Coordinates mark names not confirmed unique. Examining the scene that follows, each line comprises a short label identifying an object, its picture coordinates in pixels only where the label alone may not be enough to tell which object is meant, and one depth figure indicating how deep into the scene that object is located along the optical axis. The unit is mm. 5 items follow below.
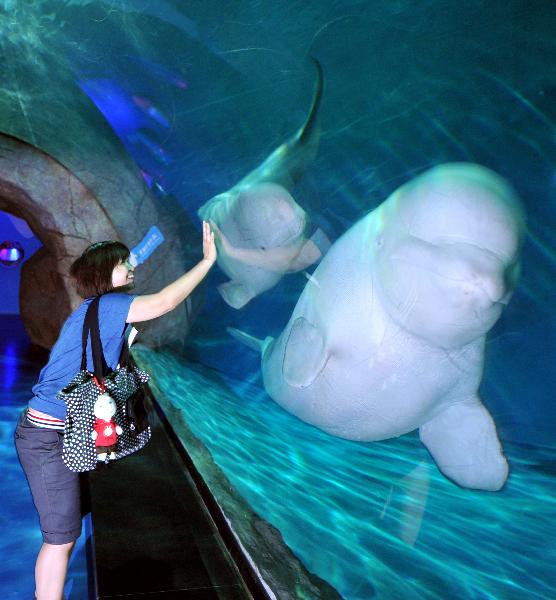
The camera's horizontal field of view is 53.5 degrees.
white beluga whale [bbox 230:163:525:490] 1588
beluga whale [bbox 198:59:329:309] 2695
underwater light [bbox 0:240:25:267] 12336
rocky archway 7445
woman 2277
